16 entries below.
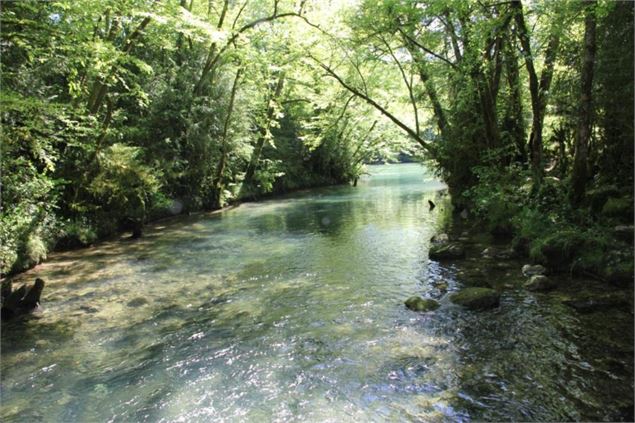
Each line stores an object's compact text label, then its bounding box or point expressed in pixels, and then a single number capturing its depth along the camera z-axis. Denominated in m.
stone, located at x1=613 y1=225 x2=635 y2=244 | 8.49
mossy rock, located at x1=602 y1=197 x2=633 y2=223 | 9.27
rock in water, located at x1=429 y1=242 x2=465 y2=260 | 11.11
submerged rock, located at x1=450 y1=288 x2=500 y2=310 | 7.62
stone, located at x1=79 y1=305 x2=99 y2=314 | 8.47
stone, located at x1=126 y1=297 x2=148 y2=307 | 8.79
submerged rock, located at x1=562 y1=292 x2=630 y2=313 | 7.07
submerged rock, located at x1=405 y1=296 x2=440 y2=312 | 7.74
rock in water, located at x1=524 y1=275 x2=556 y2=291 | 8.23
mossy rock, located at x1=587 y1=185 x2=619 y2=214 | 9.98
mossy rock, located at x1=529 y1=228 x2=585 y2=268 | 9.02
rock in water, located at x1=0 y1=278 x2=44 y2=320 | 8.28
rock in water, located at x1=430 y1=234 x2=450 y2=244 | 13.01
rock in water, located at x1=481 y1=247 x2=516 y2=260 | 10.68
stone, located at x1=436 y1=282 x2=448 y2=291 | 8.82
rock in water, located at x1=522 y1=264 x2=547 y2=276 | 9.03
